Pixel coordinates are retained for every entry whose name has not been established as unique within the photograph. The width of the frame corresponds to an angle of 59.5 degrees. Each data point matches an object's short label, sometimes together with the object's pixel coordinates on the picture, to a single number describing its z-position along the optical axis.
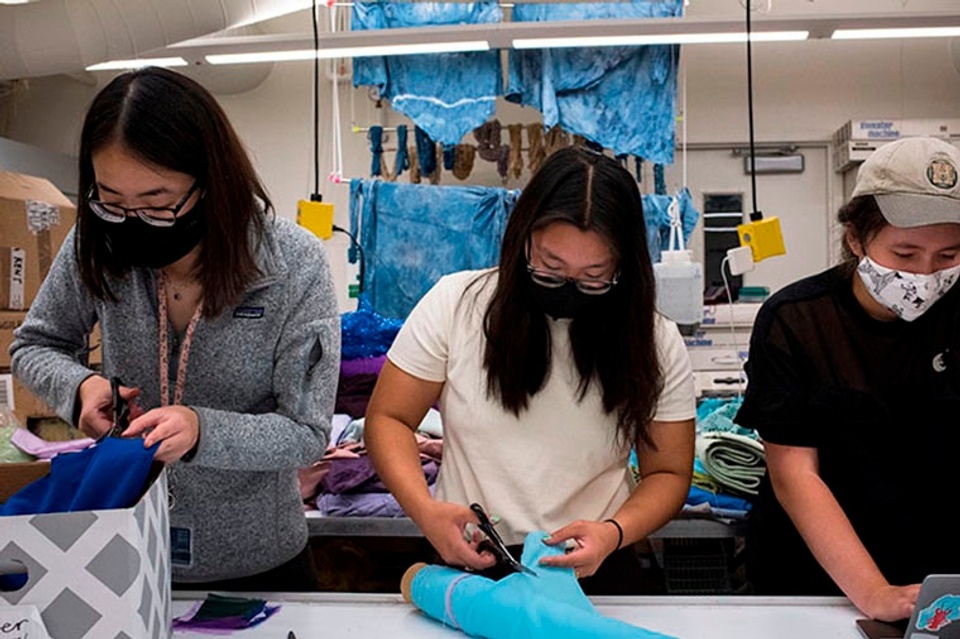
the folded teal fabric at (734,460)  2.27
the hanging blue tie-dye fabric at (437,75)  4.08
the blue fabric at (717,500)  2.24
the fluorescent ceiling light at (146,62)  4.16
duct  3.46
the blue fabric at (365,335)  2.99
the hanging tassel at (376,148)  4.39
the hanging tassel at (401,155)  4.36
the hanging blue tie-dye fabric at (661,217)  3.92
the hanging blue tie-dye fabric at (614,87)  4.02
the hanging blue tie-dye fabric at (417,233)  4.03
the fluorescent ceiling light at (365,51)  3.91
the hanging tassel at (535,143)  4.45
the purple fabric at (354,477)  2.37
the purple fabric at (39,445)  2.14
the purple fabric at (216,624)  1.14
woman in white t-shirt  1.34
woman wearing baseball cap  1.29
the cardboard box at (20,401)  2.59
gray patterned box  0.80
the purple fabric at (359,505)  2.31
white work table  1.13
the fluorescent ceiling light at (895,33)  3.95
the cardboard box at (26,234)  2.75
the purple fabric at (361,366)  2.90
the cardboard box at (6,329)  2.72
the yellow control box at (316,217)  3.14
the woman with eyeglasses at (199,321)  1.13
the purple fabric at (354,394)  2.89
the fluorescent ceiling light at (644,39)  3.86
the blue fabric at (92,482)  0.89
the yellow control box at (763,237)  2.79
